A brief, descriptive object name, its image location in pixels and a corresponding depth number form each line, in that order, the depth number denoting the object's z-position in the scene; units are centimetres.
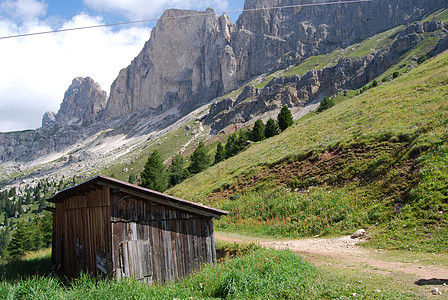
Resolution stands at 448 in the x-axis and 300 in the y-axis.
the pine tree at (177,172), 5744
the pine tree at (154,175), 5178
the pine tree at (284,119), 5809
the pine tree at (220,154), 5958
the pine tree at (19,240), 5047
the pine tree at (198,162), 5619
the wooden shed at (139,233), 1038
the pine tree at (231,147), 5731
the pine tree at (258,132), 5748
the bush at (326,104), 6256
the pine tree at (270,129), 5525
